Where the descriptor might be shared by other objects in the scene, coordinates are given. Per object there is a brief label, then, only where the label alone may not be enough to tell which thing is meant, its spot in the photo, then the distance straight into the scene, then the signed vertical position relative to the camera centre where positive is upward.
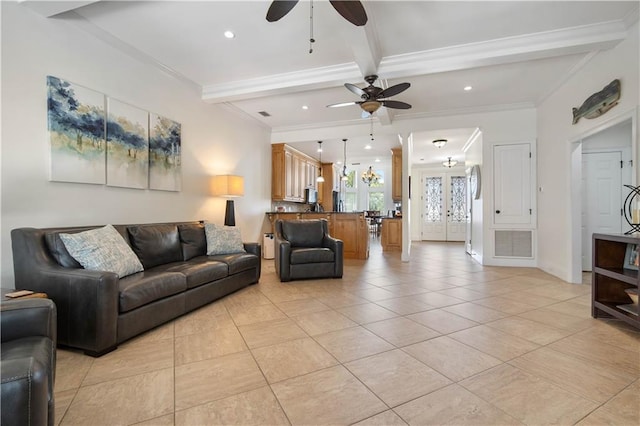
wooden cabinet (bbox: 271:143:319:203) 7.08 +0.99
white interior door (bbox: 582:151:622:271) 4.82 +0.28
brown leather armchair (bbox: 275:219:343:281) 4.34 -0.58
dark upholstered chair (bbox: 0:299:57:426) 1.04 -0.61
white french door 10.48 +0.21
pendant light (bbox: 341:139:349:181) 7.59 +1.81
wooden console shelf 2.80 -0.63
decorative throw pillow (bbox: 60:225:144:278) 2.43 -0.34
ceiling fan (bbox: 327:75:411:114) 3.61 +1.51
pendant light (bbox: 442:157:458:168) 9.32 +1.61
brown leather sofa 2.14 -0.63
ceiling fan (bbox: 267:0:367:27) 2.14 +1.52
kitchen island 6.56 -0.33
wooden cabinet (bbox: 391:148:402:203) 7.80 +1.08
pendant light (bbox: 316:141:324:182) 7.70 +1.26
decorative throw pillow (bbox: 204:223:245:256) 3.97 -0.38
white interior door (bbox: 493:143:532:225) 5.47 +0.55
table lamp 4.91 +0.44
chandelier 10.12 +1.25
